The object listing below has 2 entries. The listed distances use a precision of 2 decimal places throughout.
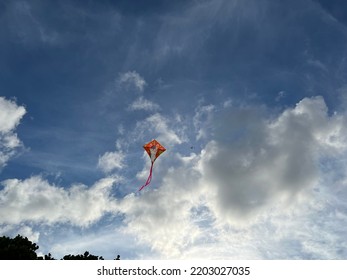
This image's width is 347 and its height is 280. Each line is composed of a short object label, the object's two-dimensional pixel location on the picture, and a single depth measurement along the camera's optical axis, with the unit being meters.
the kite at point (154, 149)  35.47
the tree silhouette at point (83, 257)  53.94
